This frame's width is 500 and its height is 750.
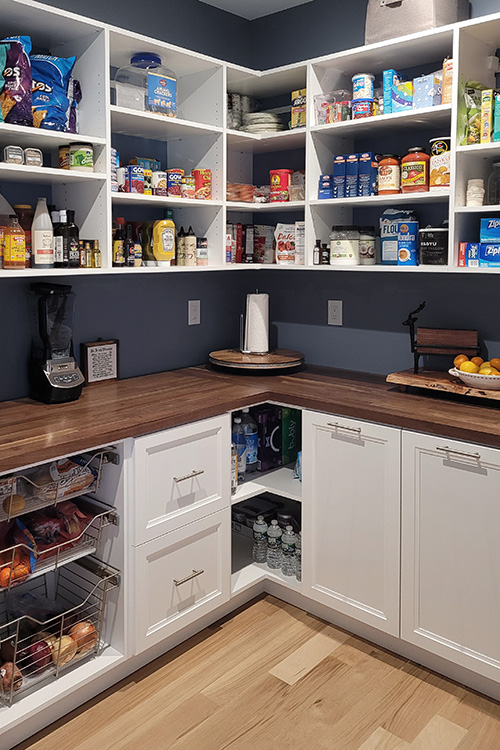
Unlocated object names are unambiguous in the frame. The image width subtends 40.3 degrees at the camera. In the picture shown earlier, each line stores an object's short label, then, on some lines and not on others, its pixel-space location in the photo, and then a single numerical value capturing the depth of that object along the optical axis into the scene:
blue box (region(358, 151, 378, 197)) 2.63
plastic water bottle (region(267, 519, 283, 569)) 2.83
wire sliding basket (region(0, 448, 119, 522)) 1.96
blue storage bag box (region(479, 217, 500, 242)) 2.29
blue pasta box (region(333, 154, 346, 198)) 2.71
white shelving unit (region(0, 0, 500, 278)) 2.28
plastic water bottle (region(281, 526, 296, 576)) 2.77
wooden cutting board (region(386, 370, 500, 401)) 2.33
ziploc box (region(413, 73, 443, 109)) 2.40
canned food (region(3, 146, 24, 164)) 2.12
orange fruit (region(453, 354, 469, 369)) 2.49
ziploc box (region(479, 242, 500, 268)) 2.29
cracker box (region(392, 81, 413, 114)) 2.49
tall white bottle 2.23
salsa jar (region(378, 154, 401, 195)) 2.54
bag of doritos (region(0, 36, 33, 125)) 2.07
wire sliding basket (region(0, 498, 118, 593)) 1.96
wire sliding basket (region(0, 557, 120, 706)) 2.08
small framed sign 2.68
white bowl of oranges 2.35
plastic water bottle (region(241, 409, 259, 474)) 2.85
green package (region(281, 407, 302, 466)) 2.97
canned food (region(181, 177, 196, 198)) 2.74
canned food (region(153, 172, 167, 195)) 2.63
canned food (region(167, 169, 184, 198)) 2.68
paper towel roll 3.02
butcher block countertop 2.01
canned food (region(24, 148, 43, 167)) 2.17
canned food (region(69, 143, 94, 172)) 2.28
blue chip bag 2.17
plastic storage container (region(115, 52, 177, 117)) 2.52
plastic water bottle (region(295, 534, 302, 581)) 2.75
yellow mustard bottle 2.63
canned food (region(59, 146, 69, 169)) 2.30
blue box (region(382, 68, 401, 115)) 2.49
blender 2.39
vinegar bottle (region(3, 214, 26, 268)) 2.12
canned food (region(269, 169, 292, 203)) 2.94
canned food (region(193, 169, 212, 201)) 2.79
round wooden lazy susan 2.88
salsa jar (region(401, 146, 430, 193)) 2.46
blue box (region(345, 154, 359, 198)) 2.67
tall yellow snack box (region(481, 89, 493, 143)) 2.25
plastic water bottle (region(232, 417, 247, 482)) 2.80
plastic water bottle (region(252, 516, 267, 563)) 2.88
